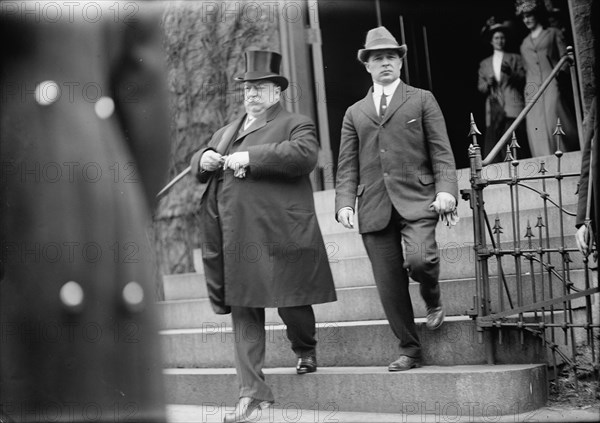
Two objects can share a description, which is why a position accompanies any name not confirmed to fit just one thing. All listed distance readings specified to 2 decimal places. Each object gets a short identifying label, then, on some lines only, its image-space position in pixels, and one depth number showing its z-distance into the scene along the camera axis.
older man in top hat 5.02
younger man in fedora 4.95
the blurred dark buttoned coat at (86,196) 2.30
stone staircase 4.63
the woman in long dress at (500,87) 9.23
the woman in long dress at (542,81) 8.67
